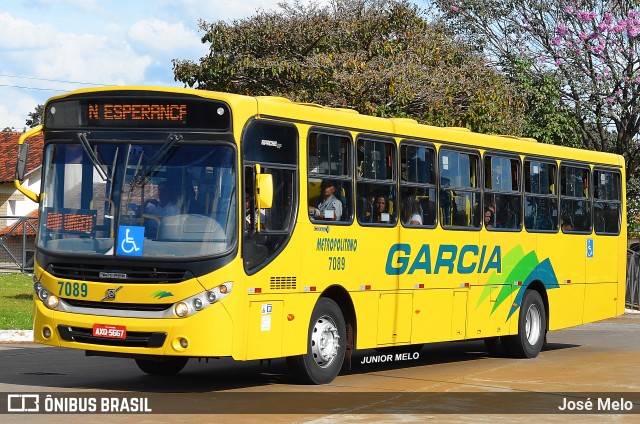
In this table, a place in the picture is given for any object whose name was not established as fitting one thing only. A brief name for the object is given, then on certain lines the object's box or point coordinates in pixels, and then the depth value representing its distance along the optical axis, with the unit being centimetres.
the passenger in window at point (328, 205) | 1502
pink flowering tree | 3928
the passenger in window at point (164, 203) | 1340
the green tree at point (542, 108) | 3606
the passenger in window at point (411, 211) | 1673
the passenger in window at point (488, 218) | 1869
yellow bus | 1338
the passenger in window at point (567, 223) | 2089
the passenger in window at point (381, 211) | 1611
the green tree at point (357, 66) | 2762
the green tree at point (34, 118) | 9254
